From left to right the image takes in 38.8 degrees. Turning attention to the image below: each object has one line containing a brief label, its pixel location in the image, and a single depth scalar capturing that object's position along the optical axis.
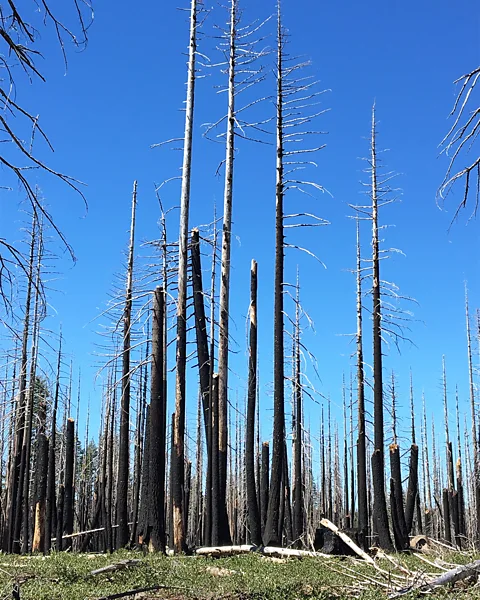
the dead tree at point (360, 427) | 20.27
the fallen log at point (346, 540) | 12.87
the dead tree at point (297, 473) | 21.83
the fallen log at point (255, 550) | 13.04
